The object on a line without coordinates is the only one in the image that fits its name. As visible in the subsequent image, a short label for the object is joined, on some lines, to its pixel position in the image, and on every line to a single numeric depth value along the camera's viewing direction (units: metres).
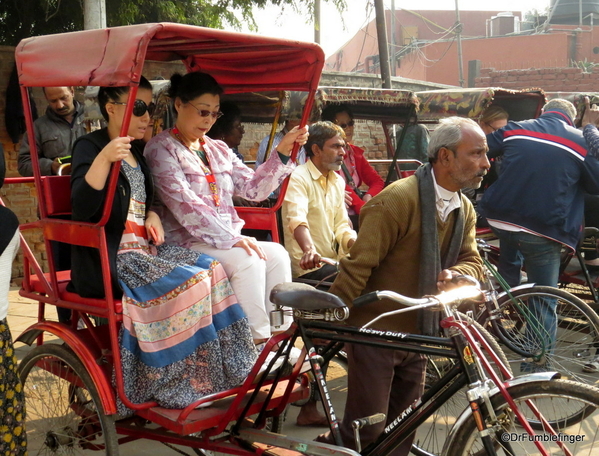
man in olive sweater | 2.85
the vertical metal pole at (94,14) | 6.71
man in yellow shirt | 4.44
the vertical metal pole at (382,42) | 10.43
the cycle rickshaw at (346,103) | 5.79
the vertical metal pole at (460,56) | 22.58
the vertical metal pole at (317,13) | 10.60
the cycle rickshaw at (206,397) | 2.48
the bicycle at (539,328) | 4.66
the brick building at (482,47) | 24.05
